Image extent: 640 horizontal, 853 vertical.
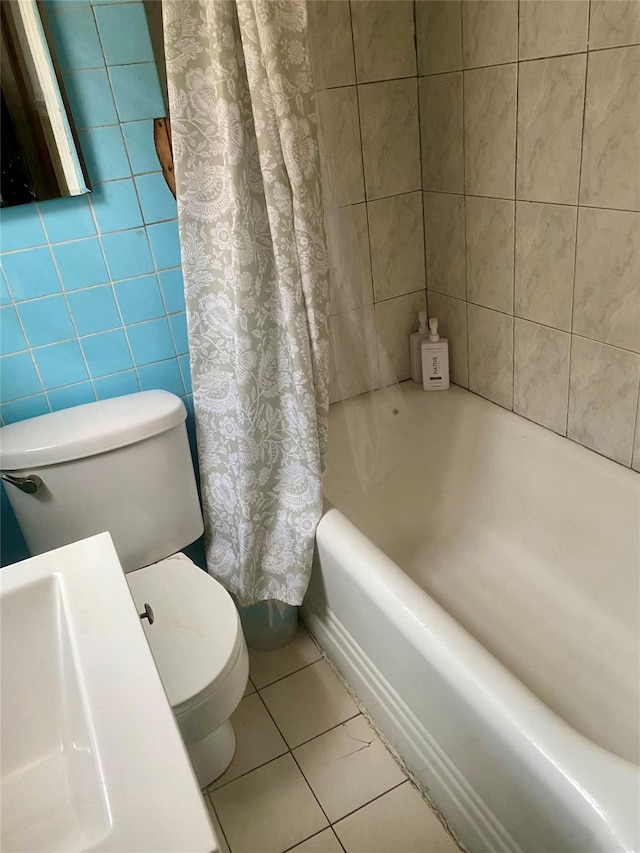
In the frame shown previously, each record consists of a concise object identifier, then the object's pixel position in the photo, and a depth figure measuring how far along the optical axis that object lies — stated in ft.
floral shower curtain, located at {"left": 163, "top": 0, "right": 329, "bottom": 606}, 3.87
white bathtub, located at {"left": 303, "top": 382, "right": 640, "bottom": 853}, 3.21
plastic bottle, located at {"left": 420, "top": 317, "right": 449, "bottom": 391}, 6.65
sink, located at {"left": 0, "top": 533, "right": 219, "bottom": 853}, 1.81
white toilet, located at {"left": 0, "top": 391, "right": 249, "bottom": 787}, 4.35
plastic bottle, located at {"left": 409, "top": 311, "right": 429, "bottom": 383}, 6.81
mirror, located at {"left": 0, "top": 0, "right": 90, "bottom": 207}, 4.24
